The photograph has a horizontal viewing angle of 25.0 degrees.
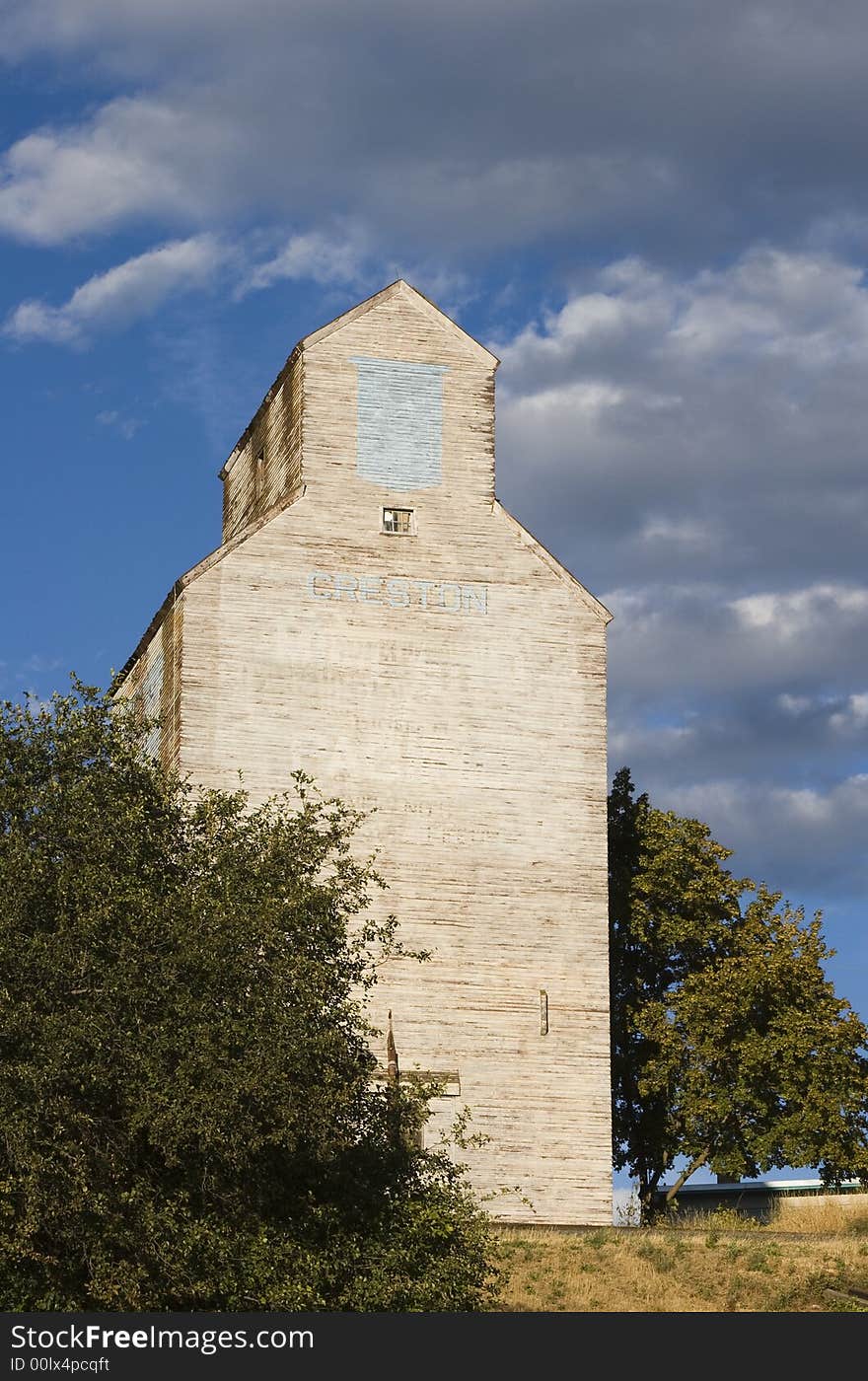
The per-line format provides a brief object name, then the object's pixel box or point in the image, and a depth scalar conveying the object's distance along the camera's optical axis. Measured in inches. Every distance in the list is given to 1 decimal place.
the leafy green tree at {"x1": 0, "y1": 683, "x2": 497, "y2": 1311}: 1093.1
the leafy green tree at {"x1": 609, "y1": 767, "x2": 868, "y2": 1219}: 2107.5
